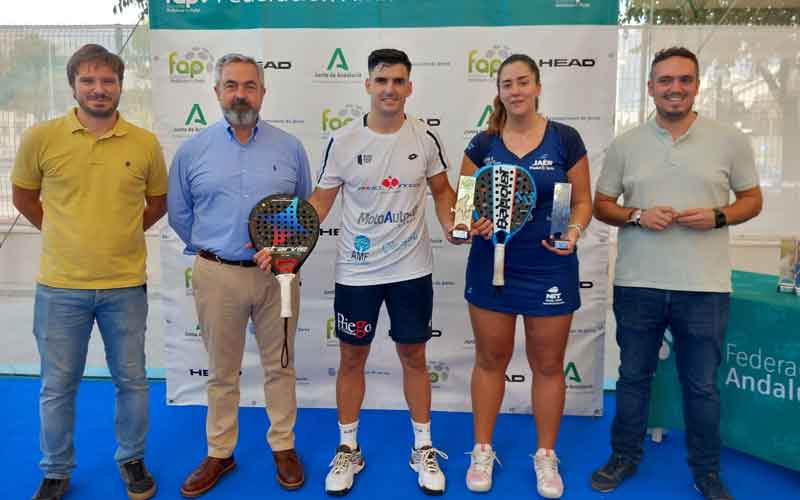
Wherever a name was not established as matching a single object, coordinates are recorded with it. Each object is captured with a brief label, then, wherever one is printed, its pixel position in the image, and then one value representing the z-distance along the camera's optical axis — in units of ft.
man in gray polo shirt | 7.93
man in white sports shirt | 8.23
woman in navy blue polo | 7.88
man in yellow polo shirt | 7.84
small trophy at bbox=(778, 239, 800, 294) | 8.96
